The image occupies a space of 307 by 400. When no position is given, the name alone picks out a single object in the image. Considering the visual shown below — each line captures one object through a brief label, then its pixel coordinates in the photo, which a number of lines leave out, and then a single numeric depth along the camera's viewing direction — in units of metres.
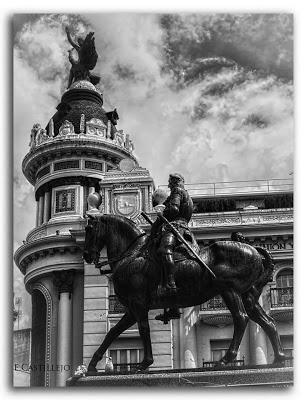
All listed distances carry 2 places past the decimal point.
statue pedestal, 9.27
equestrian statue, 9.66
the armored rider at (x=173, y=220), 9.60
